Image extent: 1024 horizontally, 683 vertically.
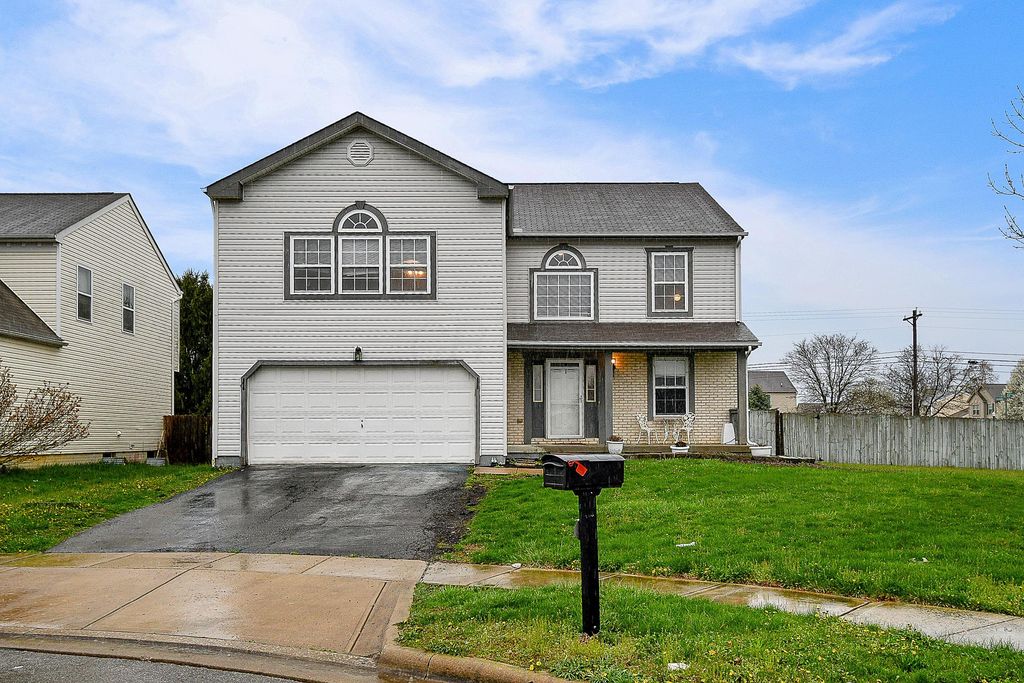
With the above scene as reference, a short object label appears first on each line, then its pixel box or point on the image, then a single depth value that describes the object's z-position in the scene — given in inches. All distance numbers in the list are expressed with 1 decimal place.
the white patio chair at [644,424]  856.9
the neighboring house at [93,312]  823.1
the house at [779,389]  3075.8
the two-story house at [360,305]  737.0
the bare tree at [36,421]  686.5
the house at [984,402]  3265.3
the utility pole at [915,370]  1659.7
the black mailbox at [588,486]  247.0
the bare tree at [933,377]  2666.1
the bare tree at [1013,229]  435.8
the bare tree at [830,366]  2810.0
